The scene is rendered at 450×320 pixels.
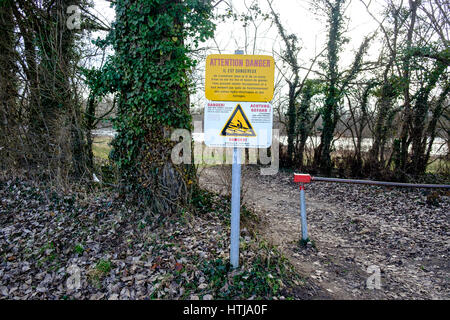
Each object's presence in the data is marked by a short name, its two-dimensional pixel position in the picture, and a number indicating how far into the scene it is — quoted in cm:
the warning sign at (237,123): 294
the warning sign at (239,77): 287
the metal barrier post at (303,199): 422
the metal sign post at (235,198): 306
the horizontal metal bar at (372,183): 444
